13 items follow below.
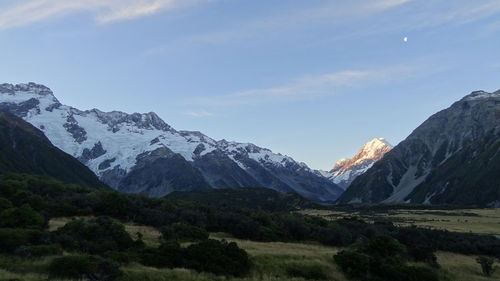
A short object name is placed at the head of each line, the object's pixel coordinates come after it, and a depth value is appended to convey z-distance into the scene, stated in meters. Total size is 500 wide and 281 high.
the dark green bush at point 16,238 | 38.81
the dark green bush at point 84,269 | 33.06
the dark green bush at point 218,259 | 39.00
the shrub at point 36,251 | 36.78
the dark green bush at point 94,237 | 41.44
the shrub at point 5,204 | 51.77
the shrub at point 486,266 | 47.91
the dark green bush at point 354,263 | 42.81
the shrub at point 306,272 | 41.00
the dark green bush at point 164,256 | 38.88
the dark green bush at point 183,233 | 50.78
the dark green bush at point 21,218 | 46.78
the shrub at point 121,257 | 37.41
